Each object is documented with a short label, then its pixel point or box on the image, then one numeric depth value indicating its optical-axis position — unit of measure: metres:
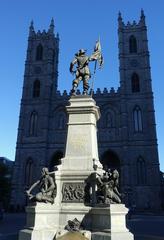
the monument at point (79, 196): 6.31
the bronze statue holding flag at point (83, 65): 8.74
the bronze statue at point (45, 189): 6.89
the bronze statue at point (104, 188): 6.52
